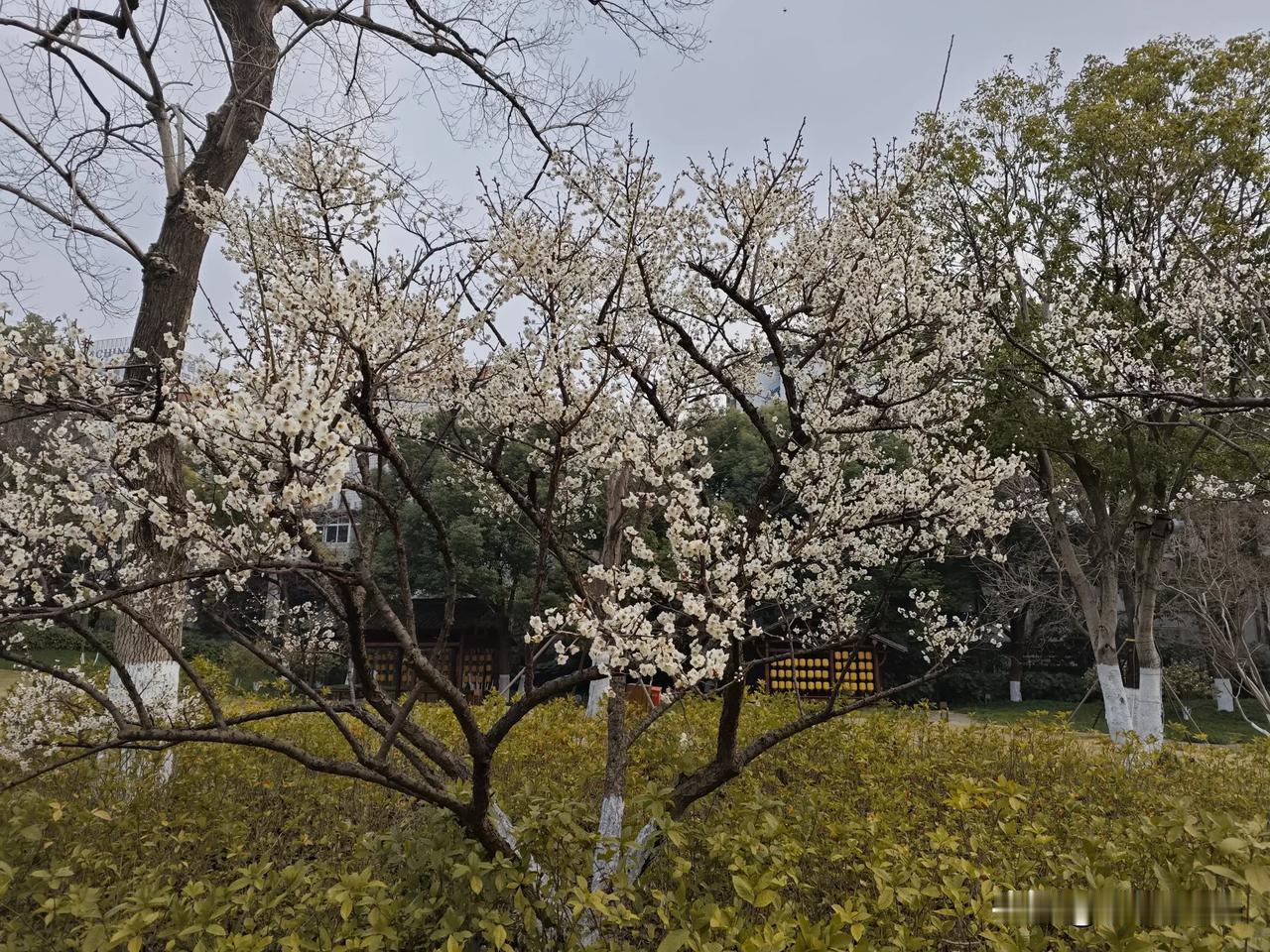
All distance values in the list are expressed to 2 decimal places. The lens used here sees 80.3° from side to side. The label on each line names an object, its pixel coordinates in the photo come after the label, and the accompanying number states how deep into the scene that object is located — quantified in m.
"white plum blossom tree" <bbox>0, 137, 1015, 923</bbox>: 2.79
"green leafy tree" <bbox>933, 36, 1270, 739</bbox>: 8.91
